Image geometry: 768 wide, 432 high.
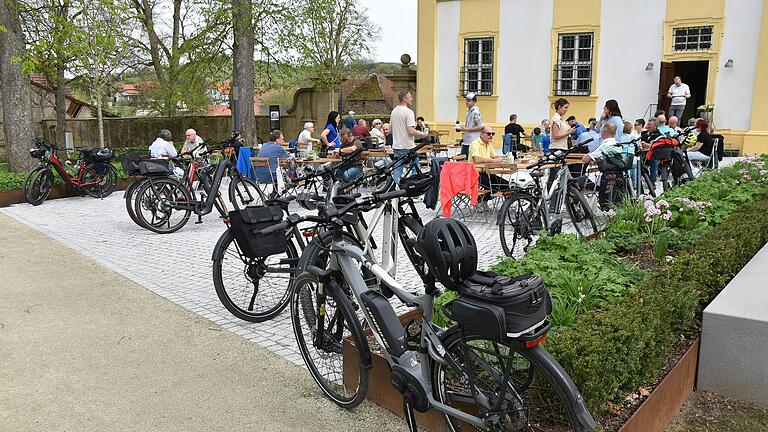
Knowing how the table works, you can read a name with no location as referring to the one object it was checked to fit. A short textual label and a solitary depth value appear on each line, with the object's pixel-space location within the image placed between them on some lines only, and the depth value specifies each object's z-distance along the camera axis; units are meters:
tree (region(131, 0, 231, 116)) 19.28
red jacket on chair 8.23
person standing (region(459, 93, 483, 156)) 12.62
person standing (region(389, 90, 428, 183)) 10.34
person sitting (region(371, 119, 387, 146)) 14.89
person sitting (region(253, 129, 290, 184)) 11.70
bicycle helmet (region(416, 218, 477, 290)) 2.61
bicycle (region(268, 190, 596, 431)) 2.54
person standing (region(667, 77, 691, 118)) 17.11
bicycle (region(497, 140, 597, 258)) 6.93
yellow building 17.11
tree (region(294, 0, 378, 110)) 30.74
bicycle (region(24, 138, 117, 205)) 11.92
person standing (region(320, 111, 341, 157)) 13.26
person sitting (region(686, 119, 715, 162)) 12.65
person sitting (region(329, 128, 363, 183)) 7.59
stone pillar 25.23
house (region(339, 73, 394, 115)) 39.34
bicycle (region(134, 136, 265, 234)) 8.87
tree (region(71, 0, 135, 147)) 15.33
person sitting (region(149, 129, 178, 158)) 12.39
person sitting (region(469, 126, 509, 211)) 9.17
